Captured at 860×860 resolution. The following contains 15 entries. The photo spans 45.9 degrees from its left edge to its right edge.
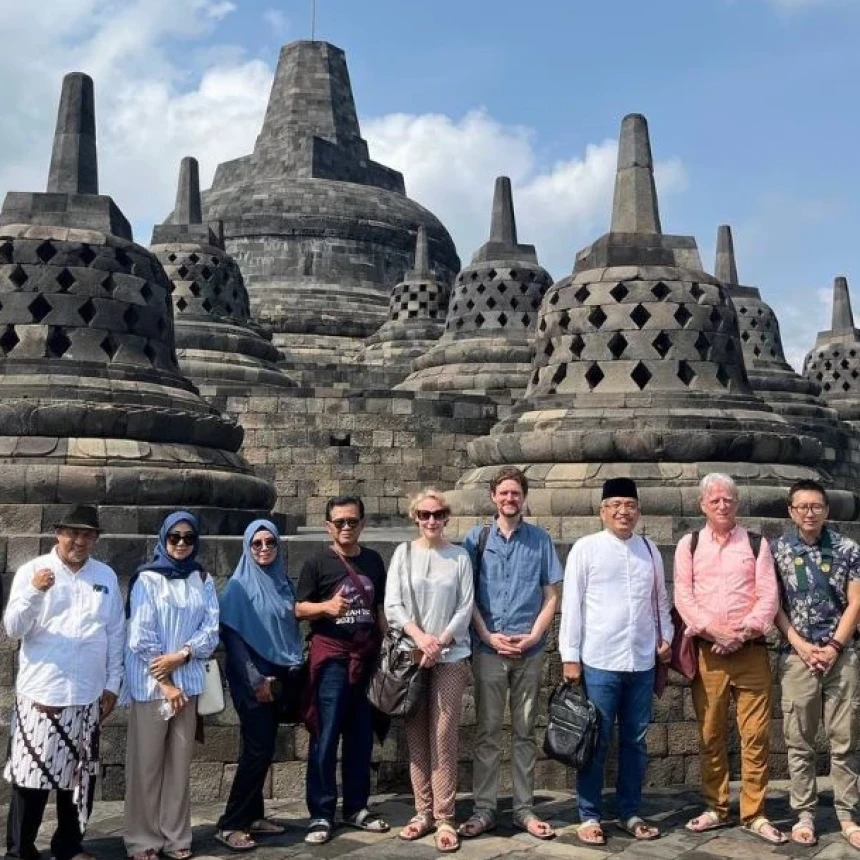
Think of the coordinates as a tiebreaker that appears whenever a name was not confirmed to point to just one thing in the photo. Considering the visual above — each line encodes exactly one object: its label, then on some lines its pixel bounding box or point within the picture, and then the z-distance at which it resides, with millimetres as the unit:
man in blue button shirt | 4875
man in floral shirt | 4824
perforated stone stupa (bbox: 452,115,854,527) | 7848
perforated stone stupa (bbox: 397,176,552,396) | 18078
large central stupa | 27547
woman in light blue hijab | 4715
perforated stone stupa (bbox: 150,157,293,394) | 17203
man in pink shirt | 4863
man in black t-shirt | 4789
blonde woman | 4734
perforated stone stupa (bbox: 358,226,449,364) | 22500
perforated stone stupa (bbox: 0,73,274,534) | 6816
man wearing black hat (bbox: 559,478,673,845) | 4812
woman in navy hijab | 4480
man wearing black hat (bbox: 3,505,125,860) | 4316
